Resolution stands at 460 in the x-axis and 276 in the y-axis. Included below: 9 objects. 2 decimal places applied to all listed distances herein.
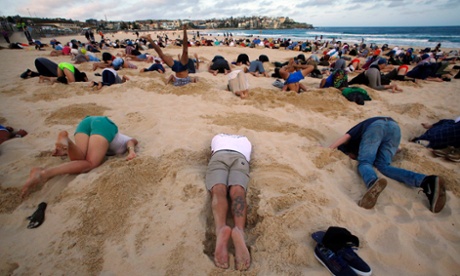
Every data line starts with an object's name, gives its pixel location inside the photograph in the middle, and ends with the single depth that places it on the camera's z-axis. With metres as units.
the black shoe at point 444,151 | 3.06
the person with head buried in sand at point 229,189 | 1.64
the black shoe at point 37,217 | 1.91
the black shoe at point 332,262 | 1.51
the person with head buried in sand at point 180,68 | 5.46
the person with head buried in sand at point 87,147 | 2.22
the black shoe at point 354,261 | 1.50
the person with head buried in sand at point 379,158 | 2.08
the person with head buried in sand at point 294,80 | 5.94
